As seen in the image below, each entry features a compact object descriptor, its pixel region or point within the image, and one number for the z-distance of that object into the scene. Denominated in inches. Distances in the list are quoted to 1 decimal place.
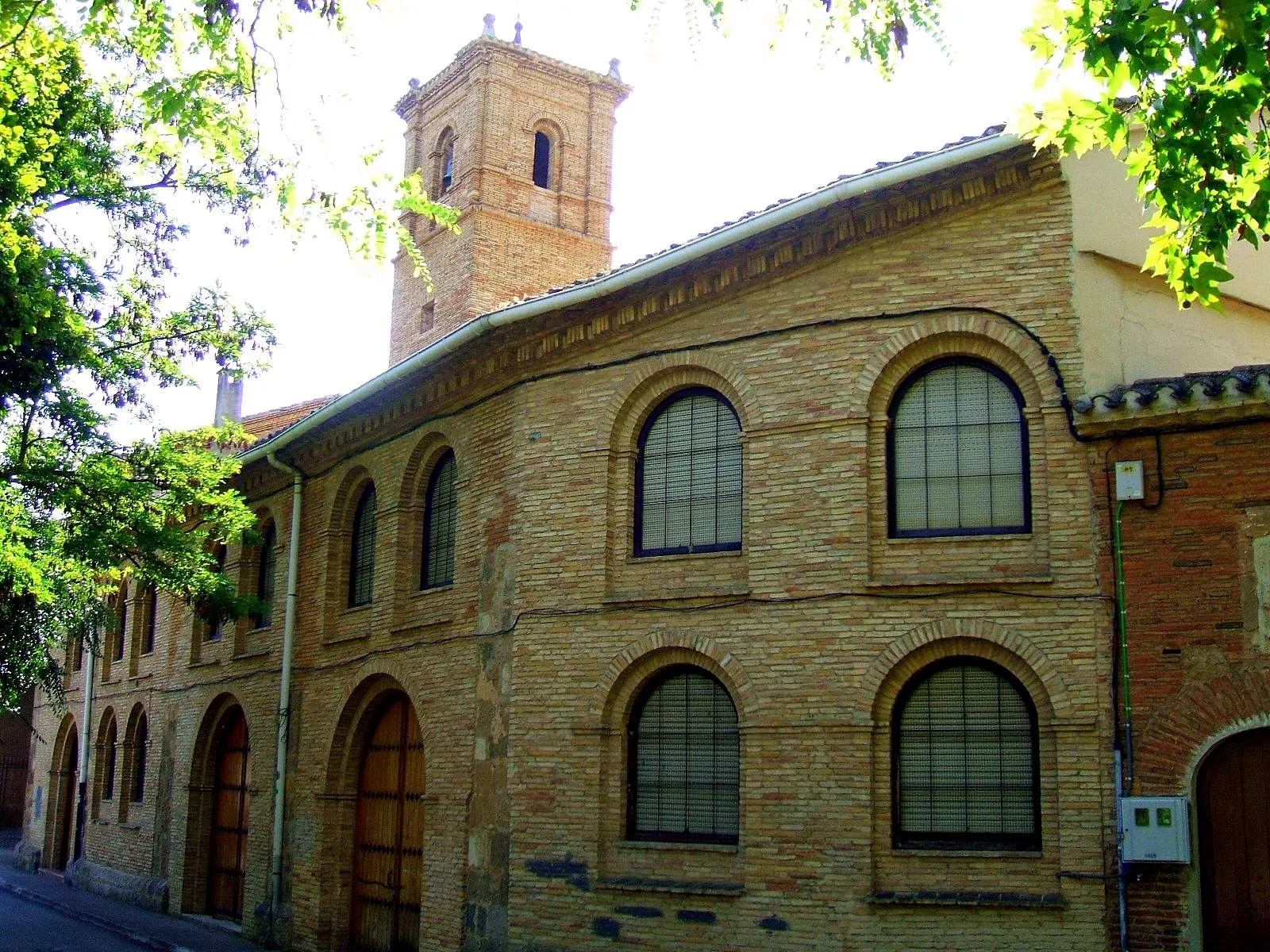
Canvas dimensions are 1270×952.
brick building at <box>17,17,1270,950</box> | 474.6
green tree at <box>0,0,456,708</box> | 421.1
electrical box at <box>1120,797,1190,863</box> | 431.2
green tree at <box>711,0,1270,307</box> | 272.1
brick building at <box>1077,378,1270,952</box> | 435.2
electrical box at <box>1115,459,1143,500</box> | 461.7
